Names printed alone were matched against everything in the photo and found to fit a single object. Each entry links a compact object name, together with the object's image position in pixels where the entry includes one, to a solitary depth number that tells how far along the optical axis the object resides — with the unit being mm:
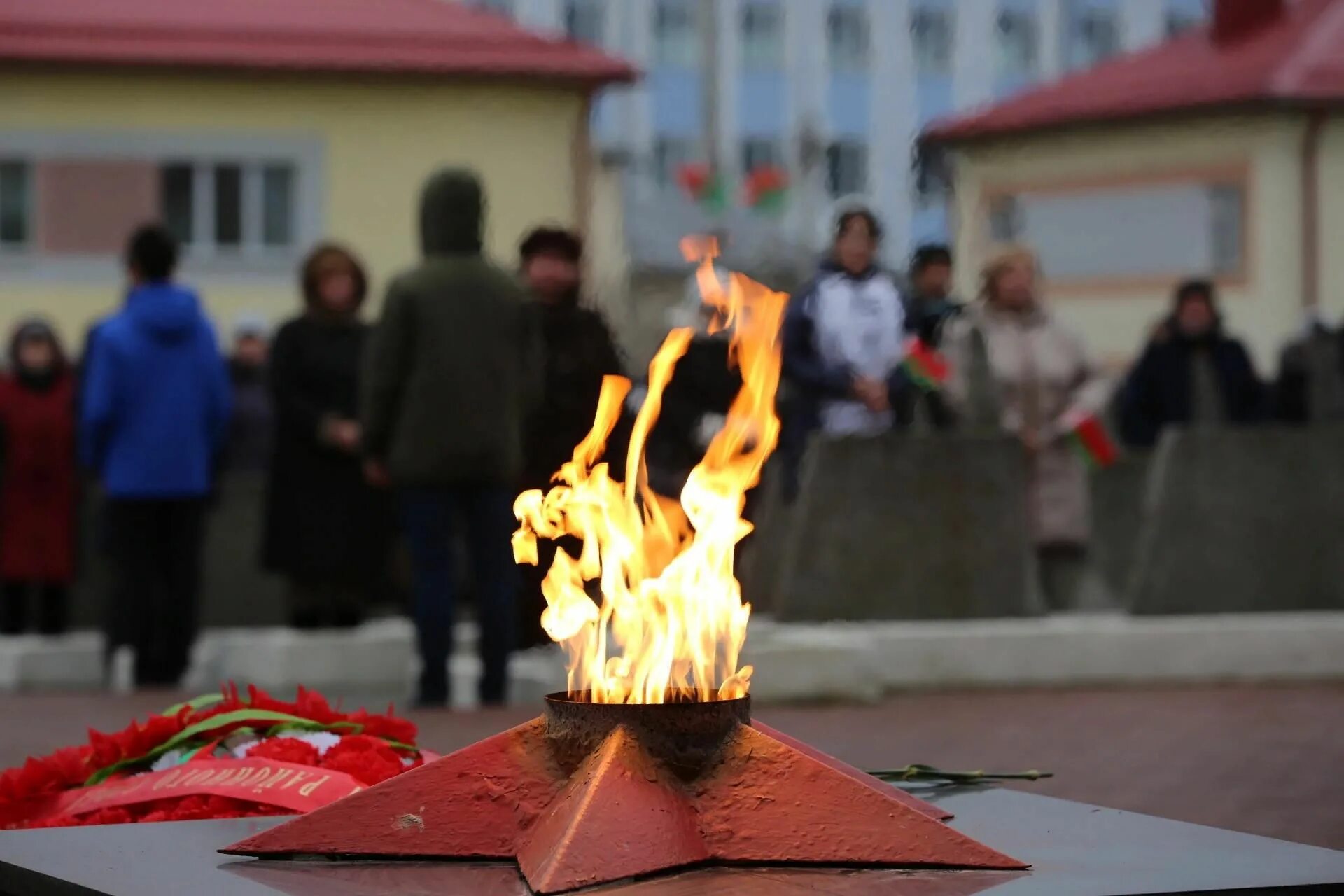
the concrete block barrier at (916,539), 12688
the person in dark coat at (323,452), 12500
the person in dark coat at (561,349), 11695
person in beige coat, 13086
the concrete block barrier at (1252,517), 13469
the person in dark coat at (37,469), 14211
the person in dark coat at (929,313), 12992
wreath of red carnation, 5906
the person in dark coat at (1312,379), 14703
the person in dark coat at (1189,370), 15562
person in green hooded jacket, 11320
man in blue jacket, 12531
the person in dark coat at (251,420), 15305
